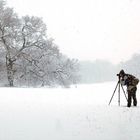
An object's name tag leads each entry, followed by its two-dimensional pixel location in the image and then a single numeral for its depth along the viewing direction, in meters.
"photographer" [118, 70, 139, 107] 16.89
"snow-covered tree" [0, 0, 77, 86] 38.94
